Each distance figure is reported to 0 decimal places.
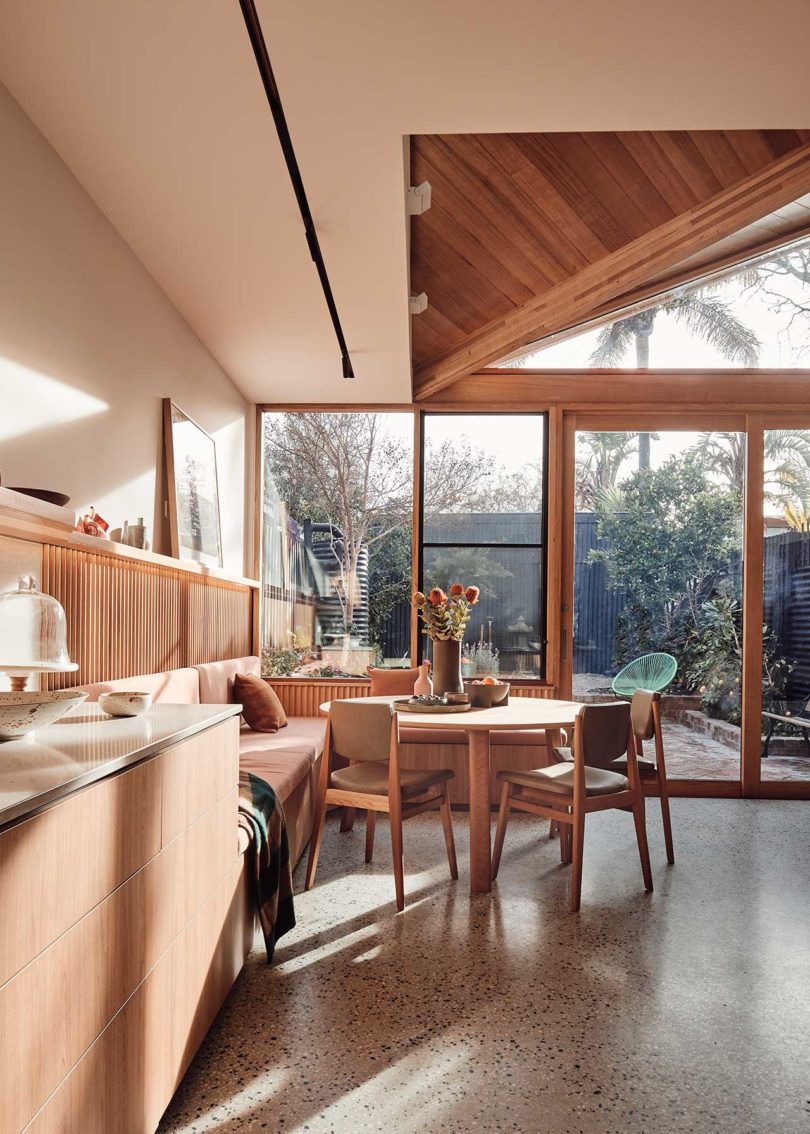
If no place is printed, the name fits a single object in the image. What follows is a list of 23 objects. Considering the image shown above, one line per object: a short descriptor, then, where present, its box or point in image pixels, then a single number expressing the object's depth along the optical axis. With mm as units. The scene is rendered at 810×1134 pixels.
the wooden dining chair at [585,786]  3477
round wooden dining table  3525
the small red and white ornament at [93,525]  2980
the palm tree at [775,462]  5906
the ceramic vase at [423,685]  4398
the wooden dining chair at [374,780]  3473
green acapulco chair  5883
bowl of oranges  4234
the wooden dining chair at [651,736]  4043
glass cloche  2379
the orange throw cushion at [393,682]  5066
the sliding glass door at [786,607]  5762
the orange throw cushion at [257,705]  4805
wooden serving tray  3994
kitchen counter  1275
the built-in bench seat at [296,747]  3584
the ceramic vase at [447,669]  4328
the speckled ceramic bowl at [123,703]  2170
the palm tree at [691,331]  5734
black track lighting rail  2029
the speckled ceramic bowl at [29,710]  1682
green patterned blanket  2791
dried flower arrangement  4270
